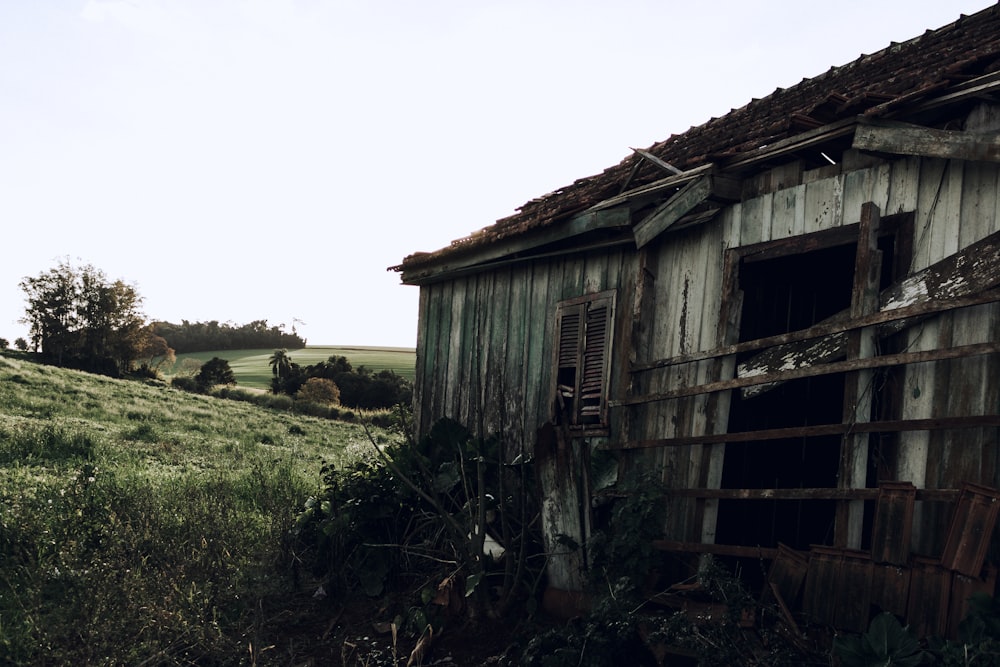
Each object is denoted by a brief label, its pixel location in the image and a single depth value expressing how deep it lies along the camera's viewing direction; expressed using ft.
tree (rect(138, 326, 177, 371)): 162.20
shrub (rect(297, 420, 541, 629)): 20.34
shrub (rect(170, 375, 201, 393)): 128.67
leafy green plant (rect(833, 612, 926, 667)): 11.71
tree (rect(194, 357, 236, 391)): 139.23
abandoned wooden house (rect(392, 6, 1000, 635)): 13.98
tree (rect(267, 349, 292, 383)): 170.23
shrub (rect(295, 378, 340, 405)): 119.49
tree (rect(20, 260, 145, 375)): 158.40
